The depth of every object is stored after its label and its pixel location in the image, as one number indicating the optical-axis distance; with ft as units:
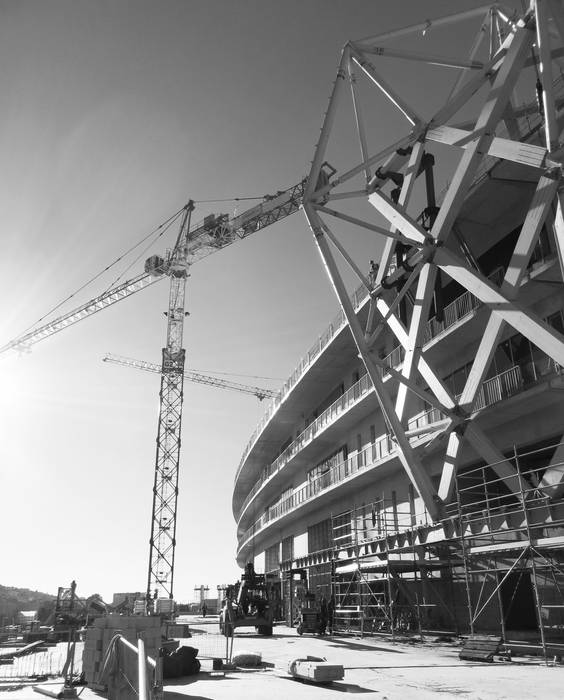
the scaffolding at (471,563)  53.78
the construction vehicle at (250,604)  90.84
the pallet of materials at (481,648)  47.52
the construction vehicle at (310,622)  84.14
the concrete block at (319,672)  36.94
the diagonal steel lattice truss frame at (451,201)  52.65
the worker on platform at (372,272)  94.86
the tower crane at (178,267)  195.31
